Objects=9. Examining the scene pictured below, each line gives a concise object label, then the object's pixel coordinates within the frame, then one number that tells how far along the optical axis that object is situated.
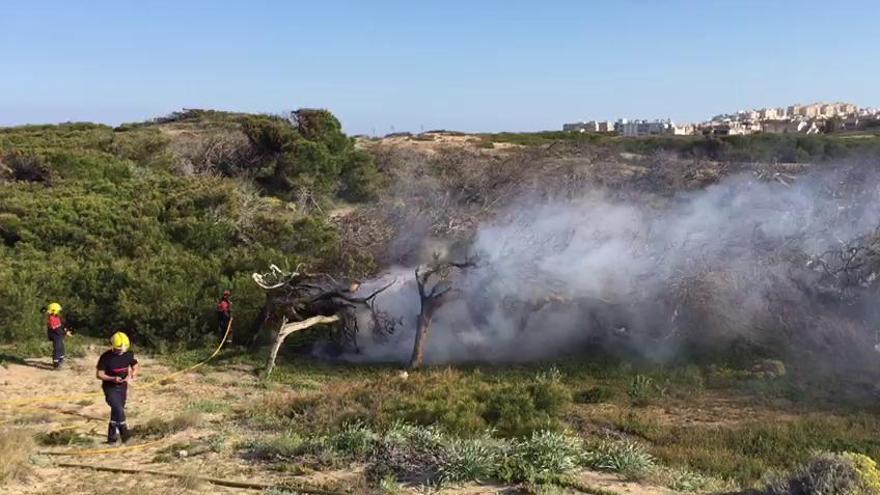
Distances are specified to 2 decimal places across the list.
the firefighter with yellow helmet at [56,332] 14.07
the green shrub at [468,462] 7.83
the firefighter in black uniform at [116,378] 9.70
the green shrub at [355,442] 8.60
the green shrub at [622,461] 8.26
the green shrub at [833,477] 6.02
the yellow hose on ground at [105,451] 9.16
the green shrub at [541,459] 7.79
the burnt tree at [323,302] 16.47
